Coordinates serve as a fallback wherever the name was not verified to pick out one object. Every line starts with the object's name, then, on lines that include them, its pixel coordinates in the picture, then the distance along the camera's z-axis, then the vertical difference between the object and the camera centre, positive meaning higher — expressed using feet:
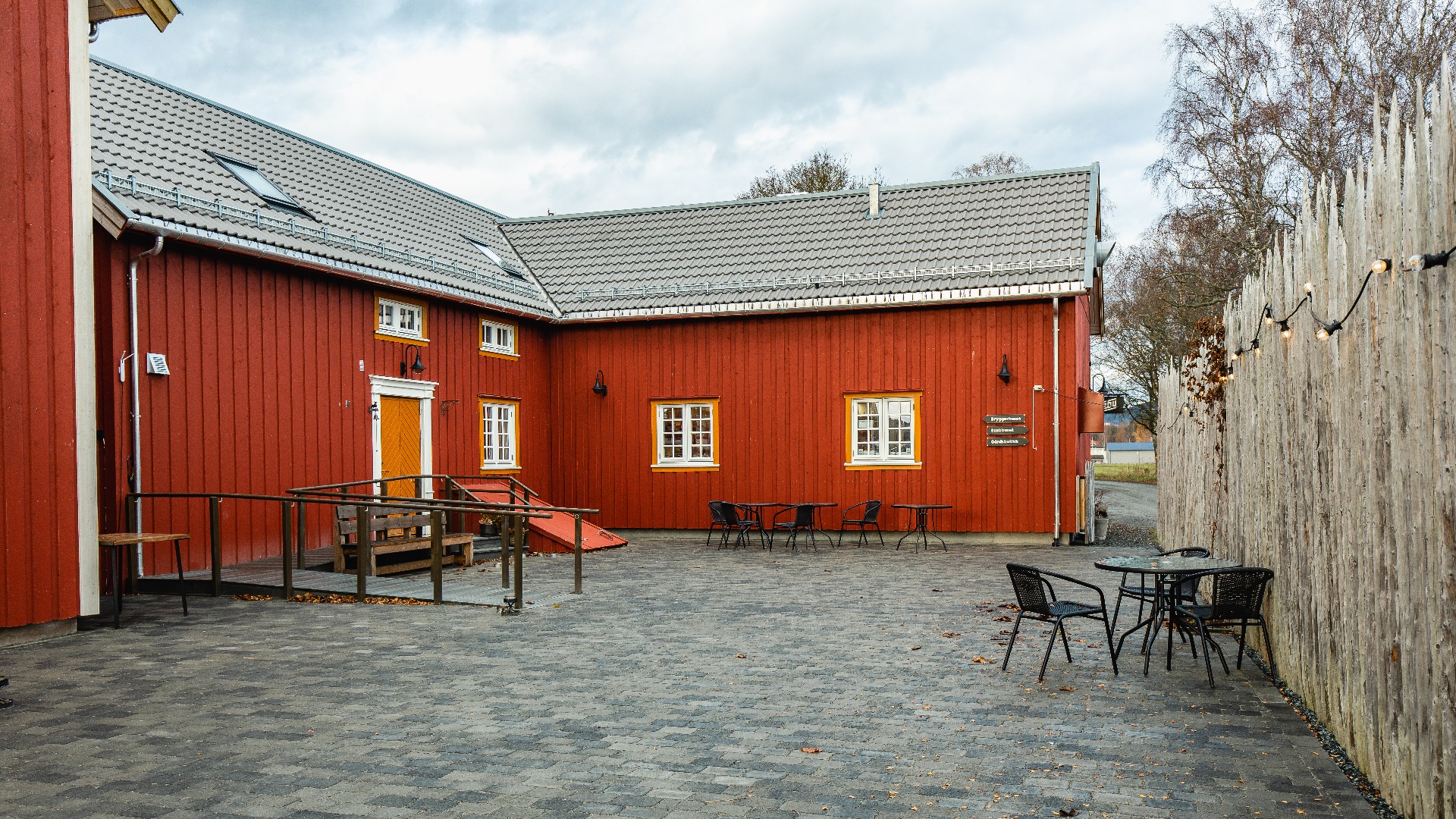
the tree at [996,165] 123.24 +28.82
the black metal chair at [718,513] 49.88 -4.96
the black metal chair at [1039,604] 21.54 -4.23
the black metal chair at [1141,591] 23.61 -4.42
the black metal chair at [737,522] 50.26 -5.59
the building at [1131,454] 267.39 -13.89
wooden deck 32.60 -5.50
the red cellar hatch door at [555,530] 47.80 -5.55
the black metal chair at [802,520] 49.42 -5.35
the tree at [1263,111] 66.90 +19.99
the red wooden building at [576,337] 36.94 +3.52
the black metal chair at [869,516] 49.52 -5.25
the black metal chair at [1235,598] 21.06 -4.01
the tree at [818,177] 112.47 +25.44
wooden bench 36.63 -4.49
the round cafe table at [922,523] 50.11 -5.78
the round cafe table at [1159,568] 21.76 -3.60
